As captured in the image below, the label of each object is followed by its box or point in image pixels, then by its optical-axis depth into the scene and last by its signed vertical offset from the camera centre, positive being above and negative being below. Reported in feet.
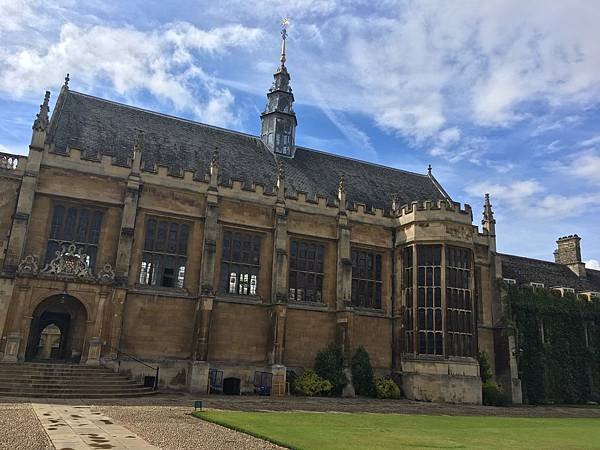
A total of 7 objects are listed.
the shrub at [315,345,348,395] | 80.84 -2.16
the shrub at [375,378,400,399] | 82.38 -4.87
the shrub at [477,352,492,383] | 89.40 -0.76
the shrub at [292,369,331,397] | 77.77 -4.67
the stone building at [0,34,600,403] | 71.10 +14.27
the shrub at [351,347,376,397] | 82.79 -3.18
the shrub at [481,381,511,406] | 84.64 -5.25
